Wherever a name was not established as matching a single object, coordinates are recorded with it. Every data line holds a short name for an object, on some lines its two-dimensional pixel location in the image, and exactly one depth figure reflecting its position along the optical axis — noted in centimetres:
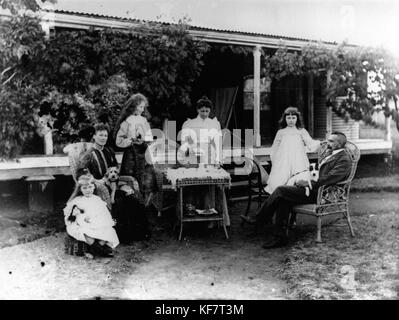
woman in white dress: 639
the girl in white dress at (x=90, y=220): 486
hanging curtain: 1127
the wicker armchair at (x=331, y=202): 538
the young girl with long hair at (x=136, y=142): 569
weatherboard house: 938
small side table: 557
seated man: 537
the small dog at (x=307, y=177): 545
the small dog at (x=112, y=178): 527
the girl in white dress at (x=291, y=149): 617
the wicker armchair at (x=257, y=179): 677
